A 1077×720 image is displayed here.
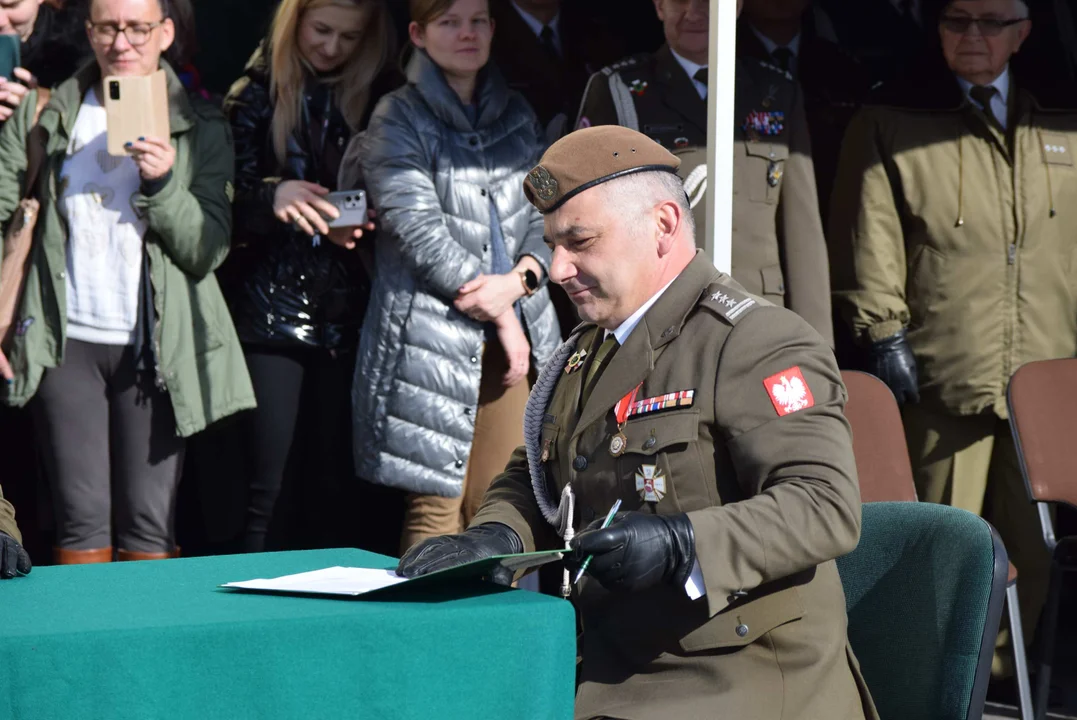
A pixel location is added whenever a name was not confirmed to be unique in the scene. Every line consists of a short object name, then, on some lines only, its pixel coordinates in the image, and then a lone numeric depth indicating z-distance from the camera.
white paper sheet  3.80
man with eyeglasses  8.89
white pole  7.09
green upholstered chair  4.62
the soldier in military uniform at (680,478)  4.13
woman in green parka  8.06
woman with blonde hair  8.58
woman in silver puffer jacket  8.23
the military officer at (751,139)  8.47
